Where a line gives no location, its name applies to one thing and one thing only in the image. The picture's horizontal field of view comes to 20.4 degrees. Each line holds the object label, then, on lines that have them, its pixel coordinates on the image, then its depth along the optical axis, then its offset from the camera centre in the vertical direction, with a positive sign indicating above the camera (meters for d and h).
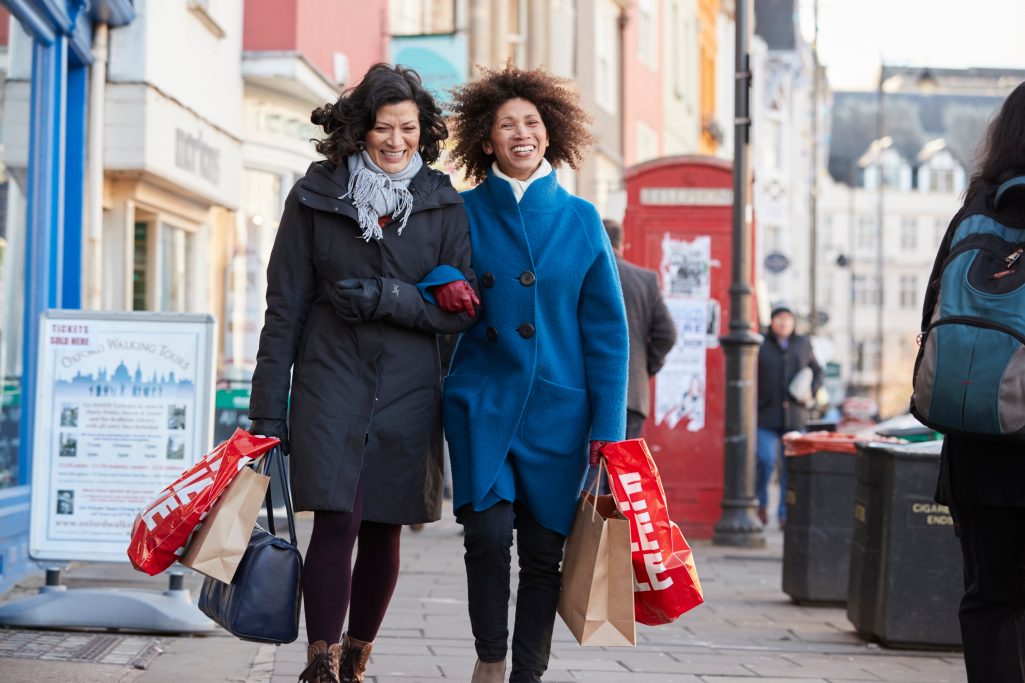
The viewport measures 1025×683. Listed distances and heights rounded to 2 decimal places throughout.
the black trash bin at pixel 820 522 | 15.16 -0.90
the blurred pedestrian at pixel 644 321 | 16.45 +0.17
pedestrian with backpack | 7.21 -0.08
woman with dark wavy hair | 8.43 +0.01
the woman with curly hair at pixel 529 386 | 8.45 -0.11
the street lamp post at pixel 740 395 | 20.93 -0.32
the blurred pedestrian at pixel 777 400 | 23.44 -0.39
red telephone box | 22.26 +0.34
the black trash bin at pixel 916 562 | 12.48 -0.91
